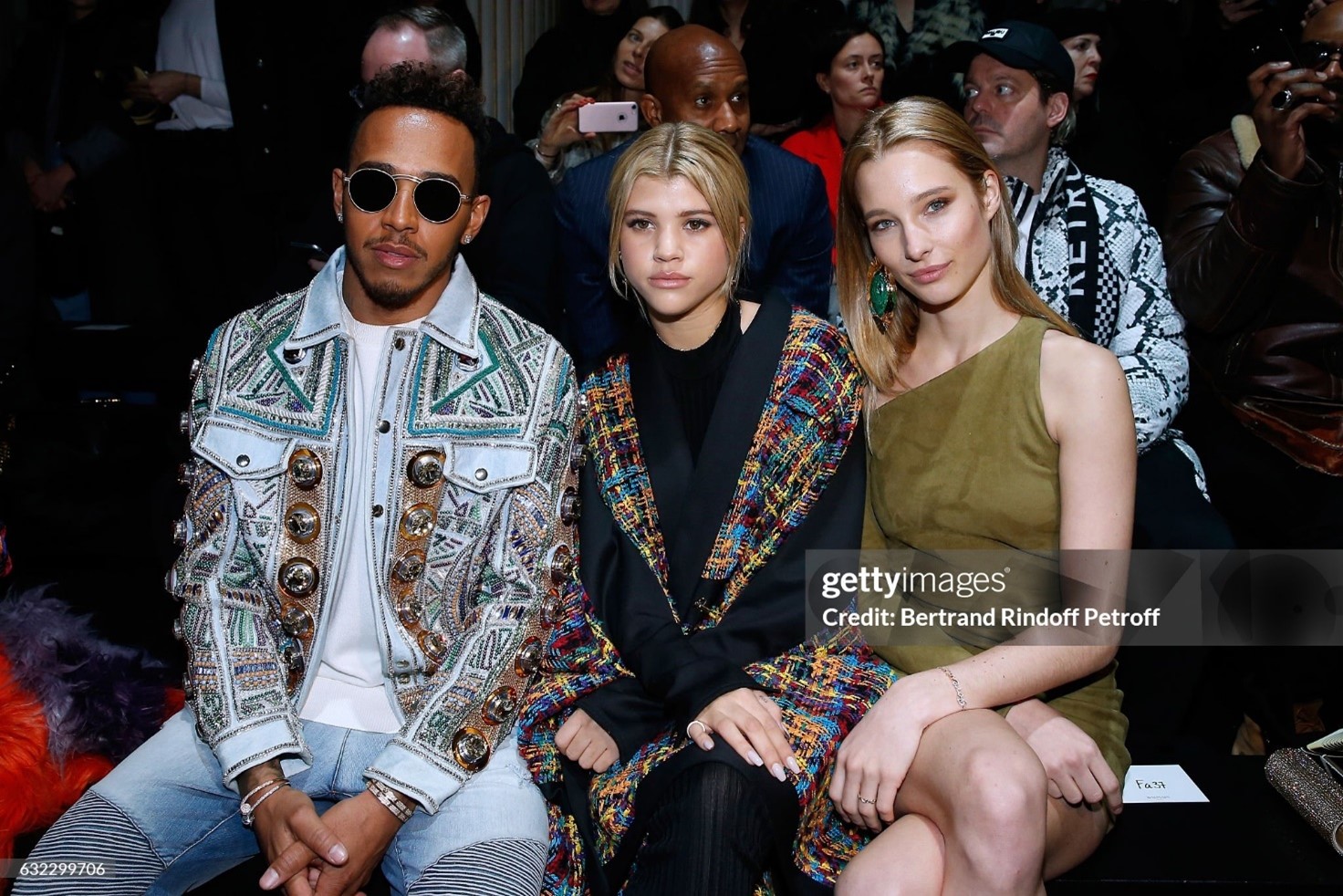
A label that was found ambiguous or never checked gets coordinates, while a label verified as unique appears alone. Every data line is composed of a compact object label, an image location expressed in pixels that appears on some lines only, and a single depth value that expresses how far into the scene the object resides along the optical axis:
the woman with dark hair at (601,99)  4.40
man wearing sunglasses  2.38
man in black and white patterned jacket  3.35
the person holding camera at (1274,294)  3.19
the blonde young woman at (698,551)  2.39
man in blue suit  3.71
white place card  2.77
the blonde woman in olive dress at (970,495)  2.19
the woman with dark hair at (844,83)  4.47
